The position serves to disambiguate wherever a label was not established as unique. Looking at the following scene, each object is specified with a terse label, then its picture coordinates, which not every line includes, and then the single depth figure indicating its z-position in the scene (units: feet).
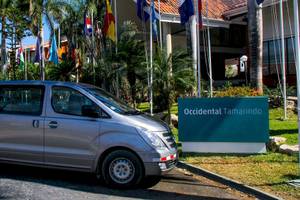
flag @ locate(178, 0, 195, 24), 49.08
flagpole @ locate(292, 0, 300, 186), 25.98
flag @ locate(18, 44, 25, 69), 131.31
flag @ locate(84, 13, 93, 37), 84.99
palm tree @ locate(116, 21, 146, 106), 66.23
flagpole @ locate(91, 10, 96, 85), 85.33
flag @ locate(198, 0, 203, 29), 47.36
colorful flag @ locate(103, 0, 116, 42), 64.54
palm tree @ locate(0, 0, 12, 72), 111.24
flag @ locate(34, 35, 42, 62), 103.28
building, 77.51
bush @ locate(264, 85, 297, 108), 55.98
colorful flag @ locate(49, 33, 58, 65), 93.40
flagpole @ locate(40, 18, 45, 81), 101.09
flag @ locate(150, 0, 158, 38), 57.36
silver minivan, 25.77
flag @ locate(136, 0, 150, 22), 60.03
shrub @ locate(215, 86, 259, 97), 50.11
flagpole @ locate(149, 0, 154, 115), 50.05
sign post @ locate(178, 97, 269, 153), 34.37
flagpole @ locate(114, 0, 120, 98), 66.65
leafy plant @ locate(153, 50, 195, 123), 49.85
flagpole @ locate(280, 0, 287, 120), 48.48
